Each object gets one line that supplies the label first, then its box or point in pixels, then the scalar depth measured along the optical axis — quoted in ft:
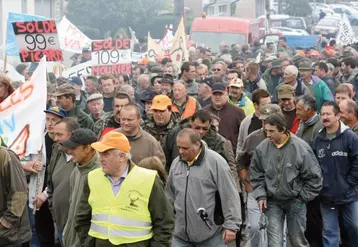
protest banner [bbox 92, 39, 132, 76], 61.72
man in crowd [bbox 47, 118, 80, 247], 30.35
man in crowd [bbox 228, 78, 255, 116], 44.04
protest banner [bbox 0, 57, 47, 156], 34.14
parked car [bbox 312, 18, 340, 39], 160.56
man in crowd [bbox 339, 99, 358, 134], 36.50
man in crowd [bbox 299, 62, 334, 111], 48.98
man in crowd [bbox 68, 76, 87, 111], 51.89
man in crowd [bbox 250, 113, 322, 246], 32.14
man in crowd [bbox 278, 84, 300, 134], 38.47
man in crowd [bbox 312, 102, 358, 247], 33.63
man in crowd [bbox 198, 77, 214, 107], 47.16
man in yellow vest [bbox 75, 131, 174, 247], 24.45
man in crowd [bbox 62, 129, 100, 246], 27.20
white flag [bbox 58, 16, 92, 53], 88.07
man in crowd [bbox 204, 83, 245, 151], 39.68
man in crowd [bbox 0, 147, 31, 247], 29.09
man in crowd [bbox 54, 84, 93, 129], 38.04
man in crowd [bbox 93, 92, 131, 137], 36.17
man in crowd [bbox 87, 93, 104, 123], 43.01
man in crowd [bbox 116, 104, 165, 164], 31.89
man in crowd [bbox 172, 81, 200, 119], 41.81
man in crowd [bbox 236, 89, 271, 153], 37.11
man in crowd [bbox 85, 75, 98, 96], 54.95
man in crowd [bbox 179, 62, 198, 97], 53.16
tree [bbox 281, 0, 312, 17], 214.48
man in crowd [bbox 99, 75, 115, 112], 49.67
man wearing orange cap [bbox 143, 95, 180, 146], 35.53
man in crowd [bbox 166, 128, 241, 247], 28.25
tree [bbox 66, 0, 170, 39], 161.48
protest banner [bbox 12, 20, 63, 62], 49.08
